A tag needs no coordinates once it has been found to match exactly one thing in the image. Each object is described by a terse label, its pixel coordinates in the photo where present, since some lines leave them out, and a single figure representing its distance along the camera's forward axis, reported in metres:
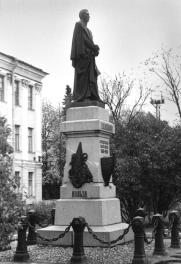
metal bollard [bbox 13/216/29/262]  11.55
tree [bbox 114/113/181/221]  23.12
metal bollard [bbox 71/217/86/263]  10.94
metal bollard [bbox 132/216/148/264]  10.76
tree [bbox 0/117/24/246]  9.02
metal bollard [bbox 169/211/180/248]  13.96
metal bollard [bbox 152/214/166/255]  12.29
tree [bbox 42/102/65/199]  53.77
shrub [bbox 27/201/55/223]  28.79
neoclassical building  41.93
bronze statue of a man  14.30
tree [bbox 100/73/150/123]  40.06
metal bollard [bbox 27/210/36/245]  13.85
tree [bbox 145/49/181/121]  31.67
